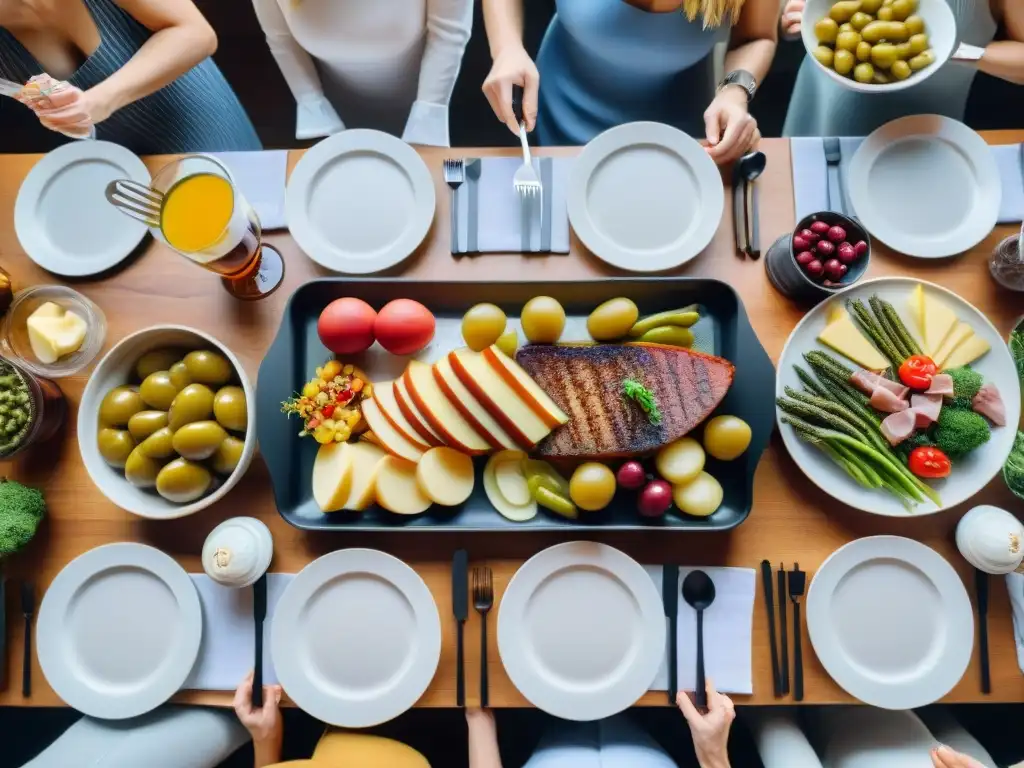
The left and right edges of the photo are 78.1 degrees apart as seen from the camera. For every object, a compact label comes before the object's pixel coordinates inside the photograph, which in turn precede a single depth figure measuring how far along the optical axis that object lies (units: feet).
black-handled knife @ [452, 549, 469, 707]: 4.19
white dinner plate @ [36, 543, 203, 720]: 4.13
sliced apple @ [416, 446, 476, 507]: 4.04
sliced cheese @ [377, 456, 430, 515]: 4.09
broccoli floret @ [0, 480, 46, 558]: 3.91
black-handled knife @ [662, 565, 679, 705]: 4.15
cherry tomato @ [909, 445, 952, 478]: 4.05
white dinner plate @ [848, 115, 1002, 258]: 4.47
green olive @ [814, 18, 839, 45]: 4.31
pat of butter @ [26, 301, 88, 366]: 4.06
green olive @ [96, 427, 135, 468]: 3.99
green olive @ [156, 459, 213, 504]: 3.88
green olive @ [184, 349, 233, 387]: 4.00
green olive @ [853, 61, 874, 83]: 4.24
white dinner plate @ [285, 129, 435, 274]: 4.52
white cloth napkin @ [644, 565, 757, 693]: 4.19
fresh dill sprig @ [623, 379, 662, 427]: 4.10
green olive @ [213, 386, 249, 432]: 3.96
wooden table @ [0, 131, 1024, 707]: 4.24
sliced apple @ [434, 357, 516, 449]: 4.09
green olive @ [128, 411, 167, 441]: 3.97
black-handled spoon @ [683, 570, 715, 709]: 4.16
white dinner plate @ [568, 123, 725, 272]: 4.48
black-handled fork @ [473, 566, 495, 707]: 4.20
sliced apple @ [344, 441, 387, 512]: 4.09
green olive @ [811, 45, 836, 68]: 4.33
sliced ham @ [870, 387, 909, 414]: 4.08
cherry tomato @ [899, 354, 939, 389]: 4.06
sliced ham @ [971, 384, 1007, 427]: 4.14
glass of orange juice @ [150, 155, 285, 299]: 3.94
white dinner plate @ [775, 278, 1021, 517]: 4.14
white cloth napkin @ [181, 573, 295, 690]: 4.22
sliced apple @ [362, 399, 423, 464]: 4.13
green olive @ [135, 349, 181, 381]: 4.15
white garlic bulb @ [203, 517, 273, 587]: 3.82
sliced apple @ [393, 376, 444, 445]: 4.11
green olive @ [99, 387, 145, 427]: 4.02
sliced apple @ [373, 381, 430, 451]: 4.13
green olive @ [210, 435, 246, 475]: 4.00
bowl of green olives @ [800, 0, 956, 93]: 4.17
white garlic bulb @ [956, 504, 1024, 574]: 3.82
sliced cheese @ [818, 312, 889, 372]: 4.26
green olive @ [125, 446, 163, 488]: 3.93
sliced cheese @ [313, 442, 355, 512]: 4.05
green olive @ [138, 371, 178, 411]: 3.99
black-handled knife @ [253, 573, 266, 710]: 4.20
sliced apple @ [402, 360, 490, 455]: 4.07
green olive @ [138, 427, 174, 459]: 3.91
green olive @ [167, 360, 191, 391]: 4.03
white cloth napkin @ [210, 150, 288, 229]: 4.61
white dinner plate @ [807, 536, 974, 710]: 4.11
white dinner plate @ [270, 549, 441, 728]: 4.14
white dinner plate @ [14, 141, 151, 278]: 4.53
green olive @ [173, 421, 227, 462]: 3.84
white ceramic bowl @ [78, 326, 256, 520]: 3.95
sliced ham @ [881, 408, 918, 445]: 4.05
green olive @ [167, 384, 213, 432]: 3.91
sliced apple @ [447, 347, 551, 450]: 4.07
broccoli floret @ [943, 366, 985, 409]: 4.06
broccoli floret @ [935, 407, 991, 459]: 3.99
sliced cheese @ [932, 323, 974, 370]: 4.23
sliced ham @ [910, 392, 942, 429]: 4.04
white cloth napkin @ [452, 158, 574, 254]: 4.58
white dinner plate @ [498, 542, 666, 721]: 4.13
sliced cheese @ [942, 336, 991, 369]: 4.24
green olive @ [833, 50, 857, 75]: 4.27
